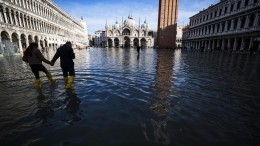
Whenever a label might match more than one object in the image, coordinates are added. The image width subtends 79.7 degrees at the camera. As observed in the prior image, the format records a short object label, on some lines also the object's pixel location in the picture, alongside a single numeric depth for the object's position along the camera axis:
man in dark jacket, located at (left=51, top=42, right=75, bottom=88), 5.86
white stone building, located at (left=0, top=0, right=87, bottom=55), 29.00
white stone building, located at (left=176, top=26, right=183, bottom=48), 108.19
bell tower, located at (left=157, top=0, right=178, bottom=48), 63.47
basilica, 109.71
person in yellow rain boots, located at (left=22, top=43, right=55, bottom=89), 5.89
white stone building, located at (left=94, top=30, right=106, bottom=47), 150.38
